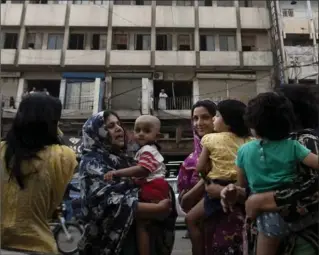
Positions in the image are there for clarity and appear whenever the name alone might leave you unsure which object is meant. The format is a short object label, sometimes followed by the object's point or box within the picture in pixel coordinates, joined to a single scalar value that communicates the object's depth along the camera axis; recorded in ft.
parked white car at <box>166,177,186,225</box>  25.06
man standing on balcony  61.05
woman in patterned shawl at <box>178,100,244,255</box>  6.78
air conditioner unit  63.98
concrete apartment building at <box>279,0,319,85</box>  62.28
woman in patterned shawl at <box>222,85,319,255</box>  5.03
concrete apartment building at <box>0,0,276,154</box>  62.23
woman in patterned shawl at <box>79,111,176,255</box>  6.27
